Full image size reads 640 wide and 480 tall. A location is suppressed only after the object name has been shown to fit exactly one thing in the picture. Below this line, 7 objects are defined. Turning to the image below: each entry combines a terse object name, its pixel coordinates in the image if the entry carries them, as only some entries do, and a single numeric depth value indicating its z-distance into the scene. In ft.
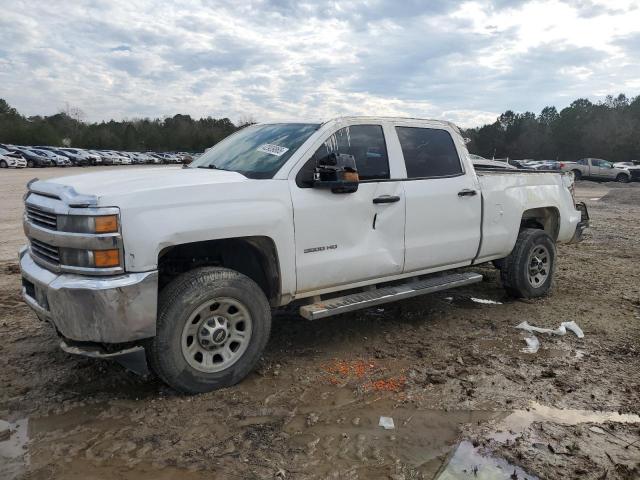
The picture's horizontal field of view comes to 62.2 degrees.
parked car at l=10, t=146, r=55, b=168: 152.01
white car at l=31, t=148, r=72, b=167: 159.43
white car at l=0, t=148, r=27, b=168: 134.62
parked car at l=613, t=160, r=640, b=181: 110.52
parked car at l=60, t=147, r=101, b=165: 174.09
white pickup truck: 10.78
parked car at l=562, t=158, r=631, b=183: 110.83
